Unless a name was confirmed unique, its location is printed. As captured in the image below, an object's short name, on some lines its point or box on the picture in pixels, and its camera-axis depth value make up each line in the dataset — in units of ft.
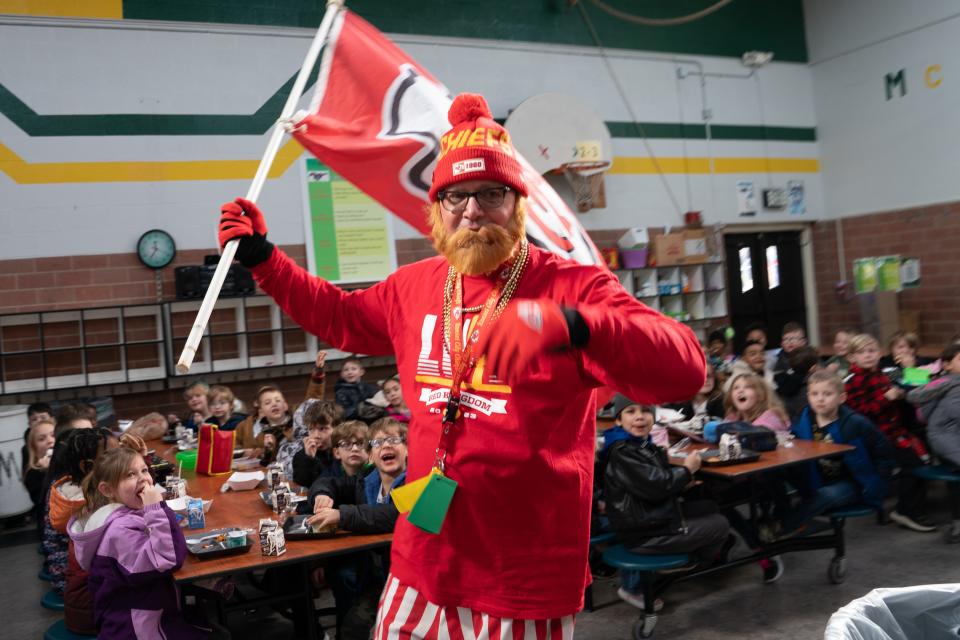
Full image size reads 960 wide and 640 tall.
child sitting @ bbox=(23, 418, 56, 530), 17.28
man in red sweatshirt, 5.37
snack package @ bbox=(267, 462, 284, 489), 13.51
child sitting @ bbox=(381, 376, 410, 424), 21.15
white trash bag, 6.31
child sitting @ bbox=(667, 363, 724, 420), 19.03
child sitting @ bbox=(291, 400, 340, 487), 14.38
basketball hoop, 31.25
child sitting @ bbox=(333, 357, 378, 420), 23.76
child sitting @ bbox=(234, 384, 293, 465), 18.56
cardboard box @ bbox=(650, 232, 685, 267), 32.42
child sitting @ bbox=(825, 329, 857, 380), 21.40
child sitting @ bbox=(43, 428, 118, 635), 10.64
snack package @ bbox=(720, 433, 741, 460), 14.05
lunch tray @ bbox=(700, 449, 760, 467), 13.94
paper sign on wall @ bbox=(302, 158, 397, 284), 27.71
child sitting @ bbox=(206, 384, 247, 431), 20.68
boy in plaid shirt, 17.03
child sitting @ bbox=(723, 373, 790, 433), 16.63
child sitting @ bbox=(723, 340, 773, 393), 23.36
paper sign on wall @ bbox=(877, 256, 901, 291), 32.17
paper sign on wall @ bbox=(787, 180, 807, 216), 36.91
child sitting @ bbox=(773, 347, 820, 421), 19.97
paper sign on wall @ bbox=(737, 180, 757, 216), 35.78
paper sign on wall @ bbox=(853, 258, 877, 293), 32.73
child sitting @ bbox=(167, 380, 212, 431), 22.13
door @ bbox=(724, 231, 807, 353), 35.86
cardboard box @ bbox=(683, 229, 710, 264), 33.06
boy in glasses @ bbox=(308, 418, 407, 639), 10.73
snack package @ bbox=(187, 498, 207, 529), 11.67
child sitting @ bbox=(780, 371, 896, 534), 14.56
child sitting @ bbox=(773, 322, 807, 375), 25.35
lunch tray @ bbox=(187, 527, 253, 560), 10.05
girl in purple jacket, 9.62
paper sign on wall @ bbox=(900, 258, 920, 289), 32.76
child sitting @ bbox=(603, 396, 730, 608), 12.56
